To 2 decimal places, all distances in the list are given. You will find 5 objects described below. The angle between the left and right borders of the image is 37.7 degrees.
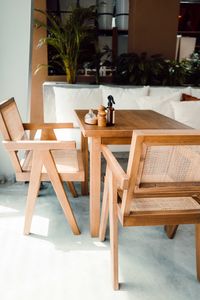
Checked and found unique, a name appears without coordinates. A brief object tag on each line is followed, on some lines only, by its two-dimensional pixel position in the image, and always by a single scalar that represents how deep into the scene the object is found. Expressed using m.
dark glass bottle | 1.94
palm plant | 3.50
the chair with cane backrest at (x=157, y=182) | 1.17
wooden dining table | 1.79
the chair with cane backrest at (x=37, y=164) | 1.82
